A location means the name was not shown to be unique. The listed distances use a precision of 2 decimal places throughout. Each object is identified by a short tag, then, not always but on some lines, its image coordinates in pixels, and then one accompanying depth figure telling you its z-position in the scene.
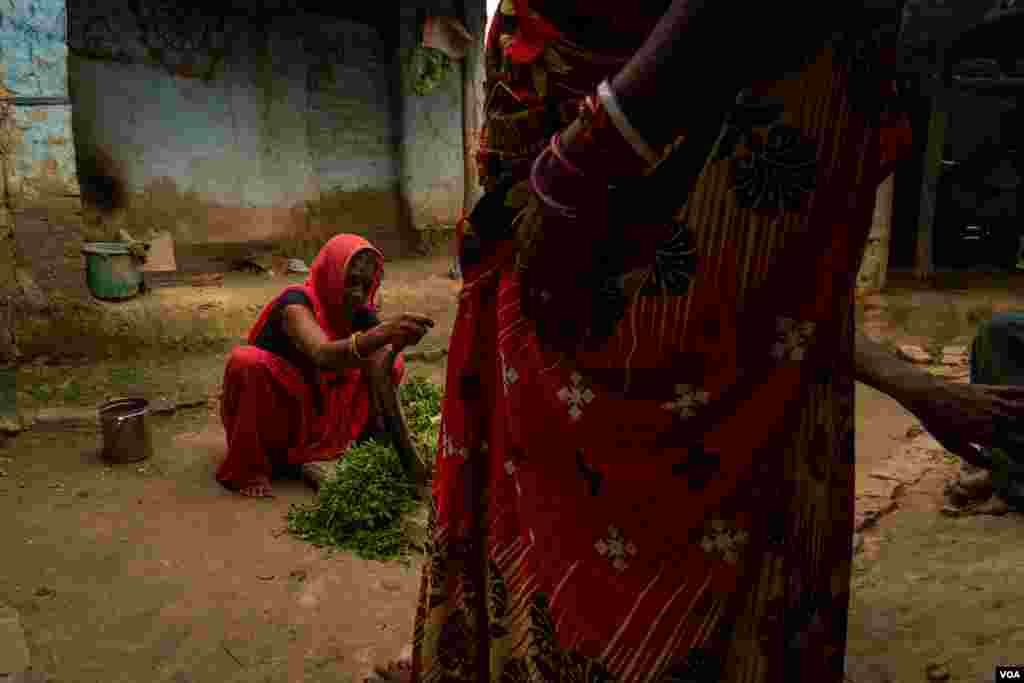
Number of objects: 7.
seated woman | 3.86
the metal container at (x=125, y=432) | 4.19
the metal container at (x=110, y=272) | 6.02
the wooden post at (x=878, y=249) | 7.34
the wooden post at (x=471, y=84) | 8.59
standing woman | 0.88
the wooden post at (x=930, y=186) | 7.60
